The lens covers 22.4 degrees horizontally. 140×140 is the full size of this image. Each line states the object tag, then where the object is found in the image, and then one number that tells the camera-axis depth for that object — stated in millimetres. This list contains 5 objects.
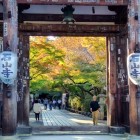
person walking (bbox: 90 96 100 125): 18281
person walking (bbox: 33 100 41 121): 24781
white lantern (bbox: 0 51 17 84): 11508
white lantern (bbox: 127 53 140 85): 11875
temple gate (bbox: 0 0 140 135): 15008
